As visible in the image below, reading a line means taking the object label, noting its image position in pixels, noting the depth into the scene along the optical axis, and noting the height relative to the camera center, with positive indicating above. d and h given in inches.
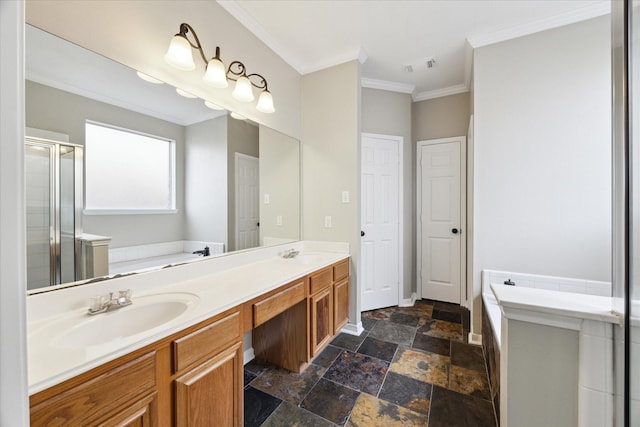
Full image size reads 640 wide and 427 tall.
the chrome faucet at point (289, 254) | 87.4 -14.6
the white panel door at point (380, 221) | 117.6 -4.5
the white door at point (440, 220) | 124.2 -4.2
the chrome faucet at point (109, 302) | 41.1 -15.1
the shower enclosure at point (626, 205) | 28.8 +0.8
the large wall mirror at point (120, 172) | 40.5 +8.8
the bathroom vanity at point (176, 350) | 27.6 -19.5
